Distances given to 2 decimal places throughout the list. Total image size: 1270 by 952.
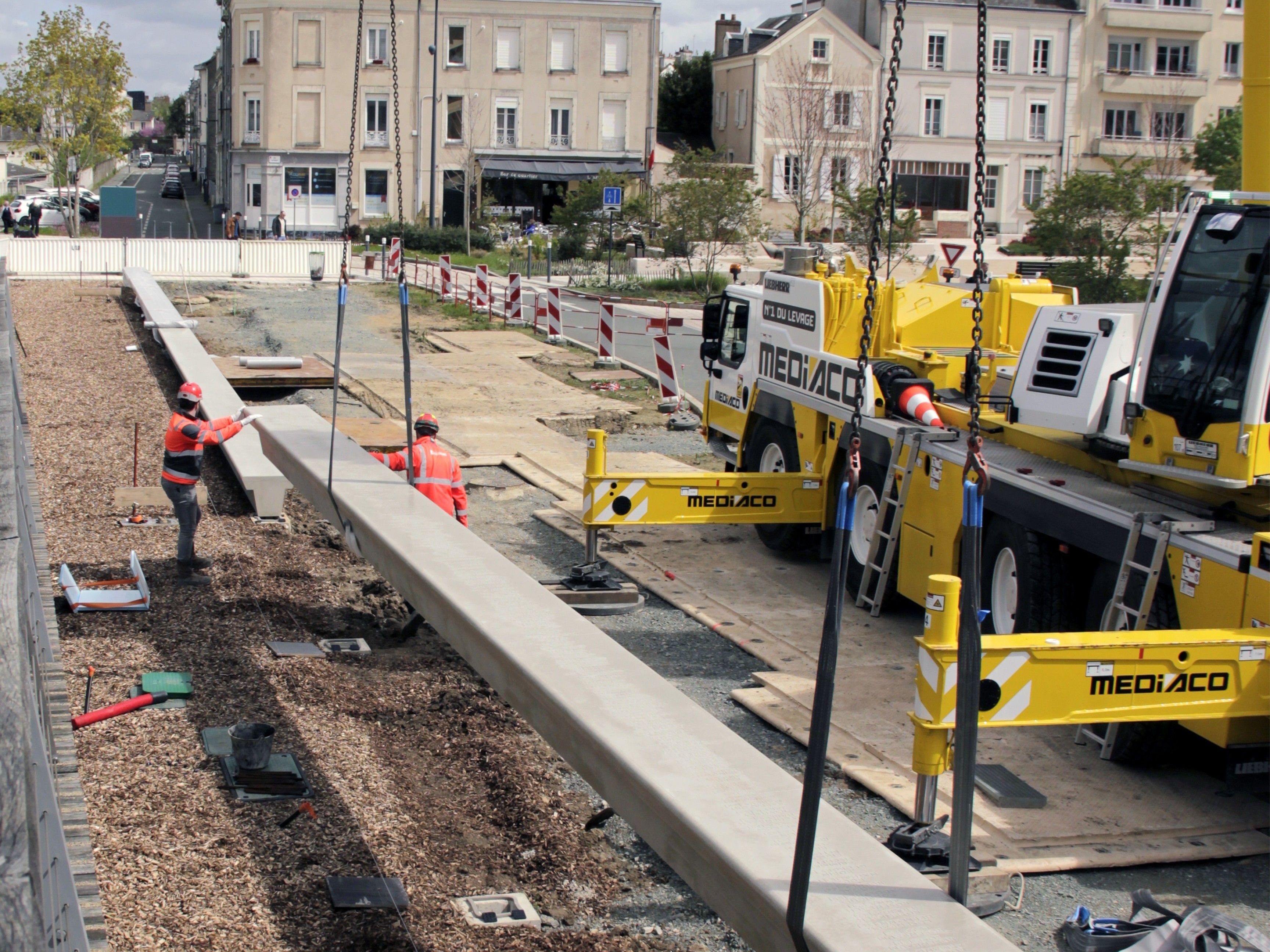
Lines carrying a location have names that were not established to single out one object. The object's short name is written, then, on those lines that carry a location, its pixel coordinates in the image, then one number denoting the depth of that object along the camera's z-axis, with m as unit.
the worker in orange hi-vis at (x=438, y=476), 10.27
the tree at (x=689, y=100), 71.44
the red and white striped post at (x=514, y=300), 29.45
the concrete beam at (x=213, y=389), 12.45
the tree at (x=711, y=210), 39.56
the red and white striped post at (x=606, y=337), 24.28
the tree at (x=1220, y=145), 47.34
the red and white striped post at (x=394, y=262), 38.91
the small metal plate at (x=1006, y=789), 7.33
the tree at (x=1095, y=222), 26.94
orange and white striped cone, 10.43
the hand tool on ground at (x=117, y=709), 7.32
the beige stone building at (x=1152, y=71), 62.84
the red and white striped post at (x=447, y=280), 33.47
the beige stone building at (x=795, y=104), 54.81
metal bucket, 6.80
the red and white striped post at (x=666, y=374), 20.09
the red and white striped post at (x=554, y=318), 27.19
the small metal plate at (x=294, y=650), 8.89
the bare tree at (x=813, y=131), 52.78
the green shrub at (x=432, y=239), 50.88
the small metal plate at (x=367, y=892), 5.72
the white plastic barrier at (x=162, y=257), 35.50
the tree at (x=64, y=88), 48.00
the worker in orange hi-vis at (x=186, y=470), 10.36
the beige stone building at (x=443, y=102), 58.19
